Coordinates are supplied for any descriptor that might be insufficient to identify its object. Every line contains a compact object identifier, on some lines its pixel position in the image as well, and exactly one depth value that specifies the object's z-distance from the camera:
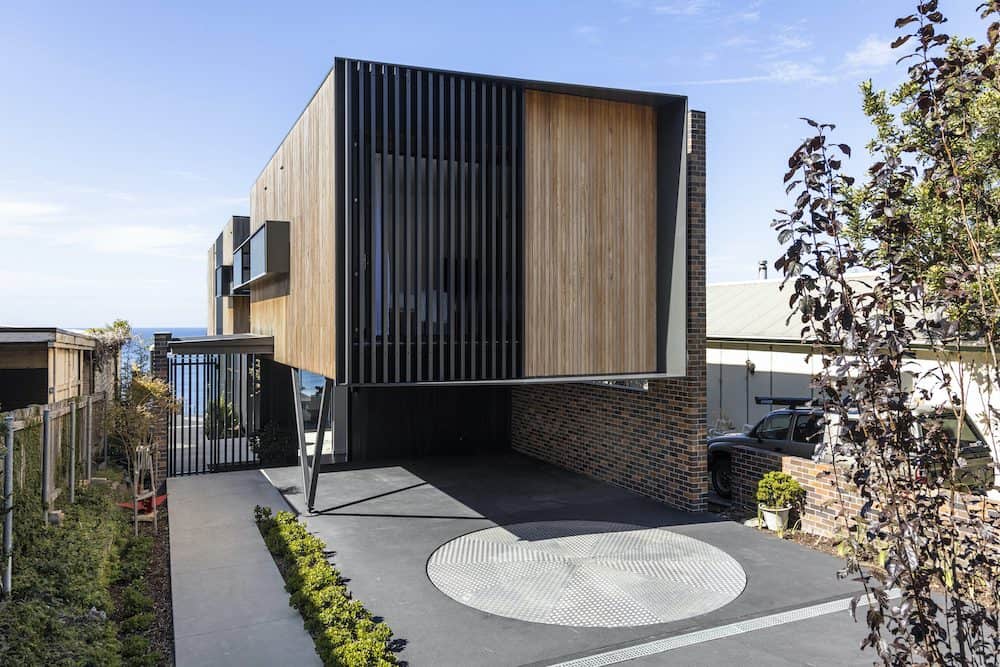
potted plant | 8.65
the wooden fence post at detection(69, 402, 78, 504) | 7.81
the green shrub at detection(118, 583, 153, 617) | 6.15
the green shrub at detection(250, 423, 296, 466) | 14.10
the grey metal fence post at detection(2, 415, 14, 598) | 5.03
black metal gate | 12.53
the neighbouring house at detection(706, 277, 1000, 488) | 15.81
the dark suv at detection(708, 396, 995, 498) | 8.68
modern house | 7.86
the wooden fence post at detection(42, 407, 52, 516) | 6.32
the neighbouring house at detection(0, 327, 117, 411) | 7.84
